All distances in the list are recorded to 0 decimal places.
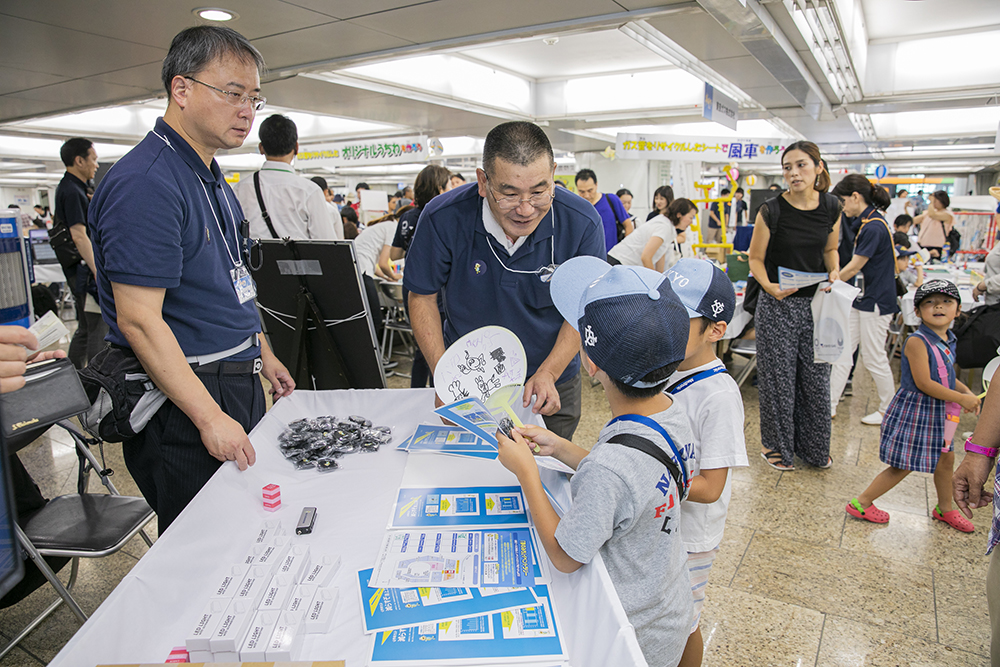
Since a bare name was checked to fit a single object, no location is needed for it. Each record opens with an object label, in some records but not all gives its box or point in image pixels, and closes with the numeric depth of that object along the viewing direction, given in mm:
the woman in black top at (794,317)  3033
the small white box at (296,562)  1005
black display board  2650
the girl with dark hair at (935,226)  8156
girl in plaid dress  2439
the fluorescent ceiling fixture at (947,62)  6066
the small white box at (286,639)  830
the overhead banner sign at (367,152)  8648
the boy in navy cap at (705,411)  1363
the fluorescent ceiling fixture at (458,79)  6555
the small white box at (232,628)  829
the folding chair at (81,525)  1686
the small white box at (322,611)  894
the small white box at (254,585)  937
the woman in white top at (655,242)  4555
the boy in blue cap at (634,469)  948
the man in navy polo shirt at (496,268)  1767
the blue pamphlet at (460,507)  1177
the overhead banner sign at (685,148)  7363
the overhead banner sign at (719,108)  5836
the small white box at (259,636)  826
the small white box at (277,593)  918
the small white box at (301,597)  924
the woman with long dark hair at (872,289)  3834
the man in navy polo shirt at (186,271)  1223
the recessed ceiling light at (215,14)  3734
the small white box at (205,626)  834
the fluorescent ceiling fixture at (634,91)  7648
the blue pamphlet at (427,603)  900
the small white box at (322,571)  996
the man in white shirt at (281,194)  2988
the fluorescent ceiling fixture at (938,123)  9953
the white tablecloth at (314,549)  847
